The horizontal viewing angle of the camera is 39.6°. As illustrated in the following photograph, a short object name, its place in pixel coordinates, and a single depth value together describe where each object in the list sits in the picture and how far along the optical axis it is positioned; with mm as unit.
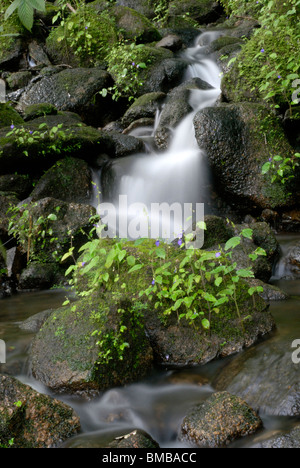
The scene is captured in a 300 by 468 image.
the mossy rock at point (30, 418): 2402
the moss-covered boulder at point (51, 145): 7203
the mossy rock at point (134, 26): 13078
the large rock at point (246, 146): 6875
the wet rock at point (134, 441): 2256
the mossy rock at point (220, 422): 2391
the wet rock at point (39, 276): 5676
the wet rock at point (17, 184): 7328
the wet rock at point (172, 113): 8531
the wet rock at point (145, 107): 9891
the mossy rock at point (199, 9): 17188
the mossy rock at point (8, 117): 8047
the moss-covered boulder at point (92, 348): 2930
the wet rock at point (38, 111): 8938
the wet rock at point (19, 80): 11992
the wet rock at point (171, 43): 12828
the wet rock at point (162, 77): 11117
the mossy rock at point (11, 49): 12630
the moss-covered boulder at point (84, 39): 12211
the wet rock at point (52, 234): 5797
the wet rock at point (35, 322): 3920
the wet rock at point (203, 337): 3275
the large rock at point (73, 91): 10523
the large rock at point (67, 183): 7297
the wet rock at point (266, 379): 2625
